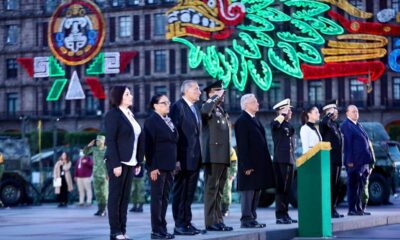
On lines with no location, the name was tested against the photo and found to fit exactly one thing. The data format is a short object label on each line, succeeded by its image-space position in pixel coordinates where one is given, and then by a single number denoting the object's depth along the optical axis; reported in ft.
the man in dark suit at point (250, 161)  41.93
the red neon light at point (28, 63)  183.96
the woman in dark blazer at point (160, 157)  35.58
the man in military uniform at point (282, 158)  45.11
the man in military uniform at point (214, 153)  39.37
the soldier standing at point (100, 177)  64.13
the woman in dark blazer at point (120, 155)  33.37
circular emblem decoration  172.72
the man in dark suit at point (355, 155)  51.65
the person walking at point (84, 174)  81.30
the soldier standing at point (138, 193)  68.23
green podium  40.86
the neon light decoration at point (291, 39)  166.30
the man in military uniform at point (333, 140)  49.67
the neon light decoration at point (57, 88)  195.50
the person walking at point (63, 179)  84.79
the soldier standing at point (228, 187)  59.98
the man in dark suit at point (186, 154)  37.45
